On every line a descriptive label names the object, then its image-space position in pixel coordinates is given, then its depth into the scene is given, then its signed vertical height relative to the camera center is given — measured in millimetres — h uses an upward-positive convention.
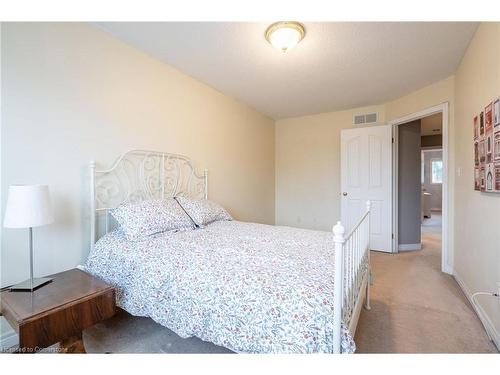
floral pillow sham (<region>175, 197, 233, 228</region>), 2436 -253
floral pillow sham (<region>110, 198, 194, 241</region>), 1923 -266
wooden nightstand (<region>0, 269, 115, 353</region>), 1176 -660
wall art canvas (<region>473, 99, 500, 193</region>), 1629 +290
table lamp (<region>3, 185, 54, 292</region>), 1364 -132
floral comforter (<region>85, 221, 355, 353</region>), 1060 -532
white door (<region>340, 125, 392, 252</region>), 3773 +137
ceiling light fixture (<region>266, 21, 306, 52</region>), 1890 +1247
